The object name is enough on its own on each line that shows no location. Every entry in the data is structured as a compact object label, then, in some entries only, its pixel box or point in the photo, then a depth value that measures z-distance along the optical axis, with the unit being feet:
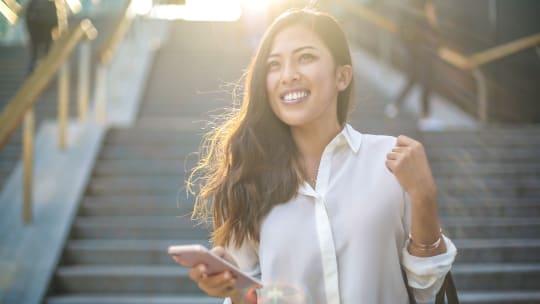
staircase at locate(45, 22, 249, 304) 11.96
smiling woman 4.62
